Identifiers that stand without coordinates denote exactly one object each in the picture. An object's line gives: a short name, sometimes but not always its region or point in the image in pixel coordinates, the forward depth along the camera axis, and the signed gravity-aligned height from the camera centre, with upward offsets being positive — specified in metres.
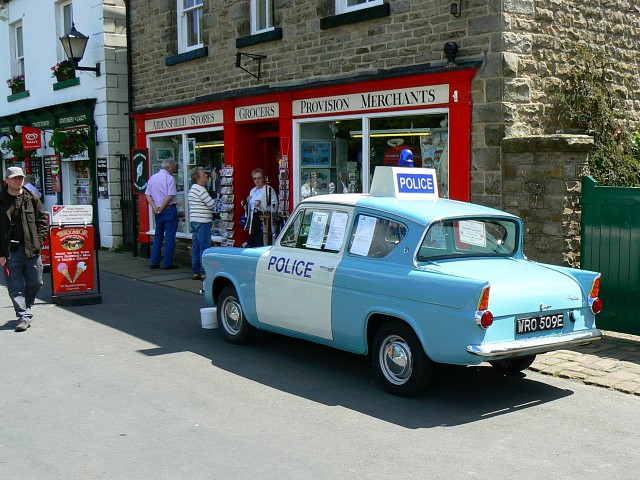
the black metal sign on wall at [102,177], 17.69 -0.04
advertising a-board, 10.95 -1.20
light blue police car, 5.94 -0.95
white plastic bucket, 8.67 -1.62
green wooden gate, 8.38 -0.87
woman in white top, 12.81 -0.52
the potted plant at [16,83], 21.84 +2.65
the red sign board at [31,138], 20.22 +1.00
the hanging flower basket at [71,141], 17.89 +0.80
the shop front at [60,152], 18.02 +0.61
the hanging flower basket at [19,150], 21.09 +0.72
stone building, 9.40 +1.18
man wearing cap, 9.23 -0.83
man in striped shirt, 12.86 -0.72
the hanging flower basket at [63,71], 19.02 +2.62
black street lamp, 16.97 +2.90
